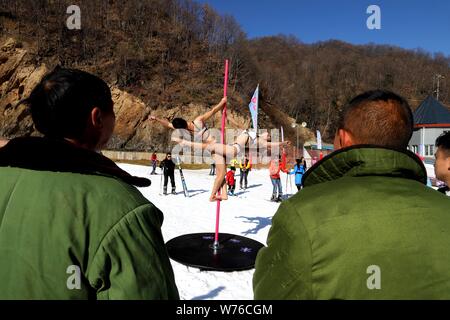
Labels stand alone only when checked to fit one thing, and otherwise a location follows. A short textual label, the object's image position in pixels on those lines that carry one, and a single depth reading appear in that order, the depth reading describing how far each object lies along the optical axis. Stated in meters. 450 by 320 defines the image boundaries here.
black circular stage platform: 5.76
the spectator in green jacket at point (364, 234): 1.26
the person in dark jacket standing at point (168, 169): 14.03
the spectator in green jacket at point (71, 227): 1.25
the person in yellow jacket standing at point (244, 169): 17.12
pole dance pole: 6.16
